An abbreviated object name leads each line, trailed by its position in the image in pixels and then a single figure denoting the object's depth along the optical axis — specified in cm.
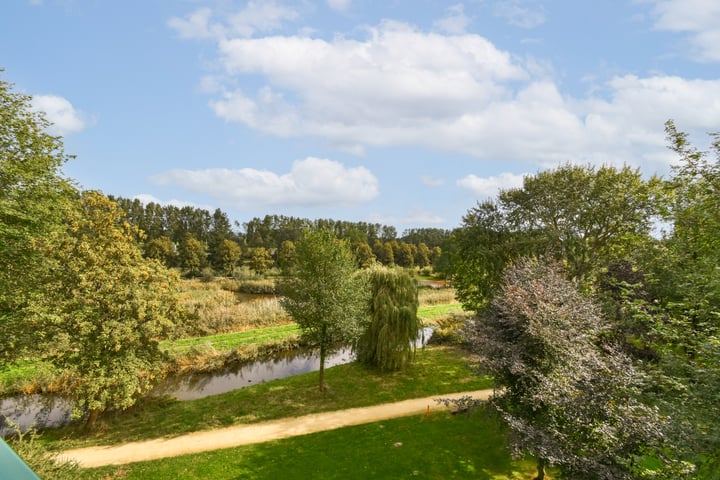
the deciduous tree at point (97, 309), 1473
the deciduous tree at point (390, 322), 2130
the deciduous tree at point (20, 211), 1462
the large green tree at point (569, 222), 1828
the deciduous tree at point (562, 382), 823
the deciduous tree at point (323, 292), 1791
